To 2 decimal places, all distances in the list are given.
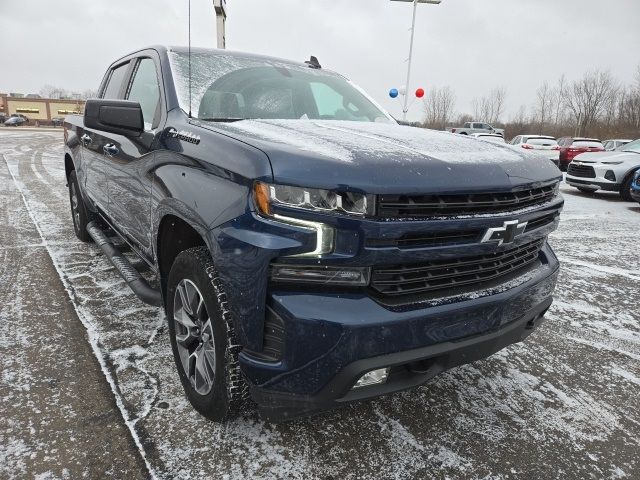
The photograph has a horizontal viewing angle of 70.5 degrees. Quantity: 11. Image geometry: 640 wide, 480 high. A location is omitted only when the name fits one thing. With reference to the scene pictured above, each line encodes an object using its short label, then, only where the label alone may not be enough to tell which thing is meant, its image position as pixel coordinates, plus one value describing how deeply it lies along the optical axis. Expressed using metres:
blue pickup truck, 1.53
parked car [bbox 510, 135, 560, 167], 18.72
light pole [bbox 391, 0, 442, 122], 18.02
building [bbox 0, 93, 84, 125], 83.75
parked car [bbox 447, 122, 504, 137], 37.78
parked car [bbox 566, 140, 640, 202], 9.88
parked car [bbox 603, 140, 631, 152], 21.46
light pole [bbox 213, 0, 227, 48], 10.31
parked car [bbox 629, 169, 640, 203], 8.31
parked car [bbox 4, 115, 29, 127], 58.16
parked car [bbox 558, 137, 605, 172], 16.67
